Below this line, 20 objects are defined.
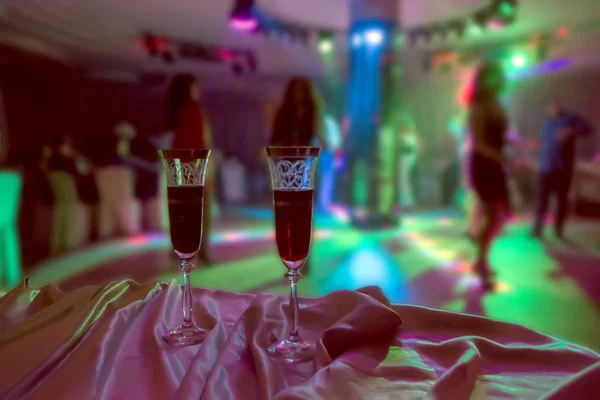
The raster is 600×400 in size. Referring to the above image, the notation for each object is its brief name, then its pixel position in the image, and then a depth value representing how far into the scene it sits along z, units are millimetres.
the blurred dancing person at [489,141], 2736
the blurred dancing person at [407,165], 7922
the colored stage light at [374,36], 4930
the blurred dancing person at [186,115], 3105
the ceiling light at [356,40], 5047
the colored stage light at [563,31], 6676
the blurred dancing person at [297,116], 2855
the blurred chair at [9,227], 2791
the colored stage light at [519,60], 7686
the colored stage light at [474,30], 6584
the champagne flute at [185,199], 853
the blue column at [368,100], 4949
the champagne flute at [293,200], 791
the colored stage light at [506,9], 5022
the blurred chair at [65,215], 4113
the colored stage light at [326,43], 6773
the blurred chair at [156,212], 5328
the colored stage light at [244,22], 4730
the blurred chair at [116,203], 4809
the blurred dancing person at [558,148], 4492
